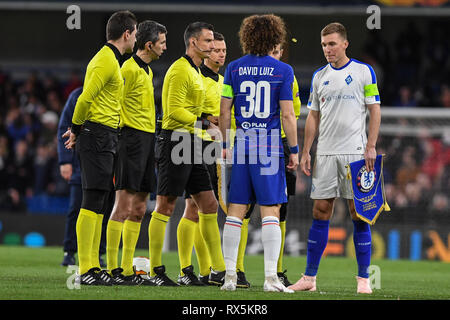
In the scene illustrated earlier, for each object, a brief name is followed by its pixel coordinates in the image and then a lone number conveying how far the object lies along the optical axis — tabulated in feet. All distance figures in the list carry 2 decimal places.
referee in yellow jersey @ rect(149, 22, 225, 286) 46.21
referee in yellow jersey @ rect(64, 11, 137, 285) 43.32
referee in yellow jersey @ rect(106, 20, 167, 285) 46.24
